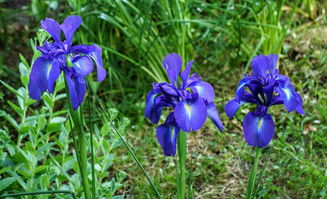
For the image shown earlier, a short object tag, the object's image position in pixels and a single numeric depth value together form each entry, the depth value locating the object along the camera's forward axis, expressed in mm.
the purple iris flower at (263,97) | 1124
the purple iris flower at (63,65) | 1057
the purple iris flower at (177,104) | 1100
